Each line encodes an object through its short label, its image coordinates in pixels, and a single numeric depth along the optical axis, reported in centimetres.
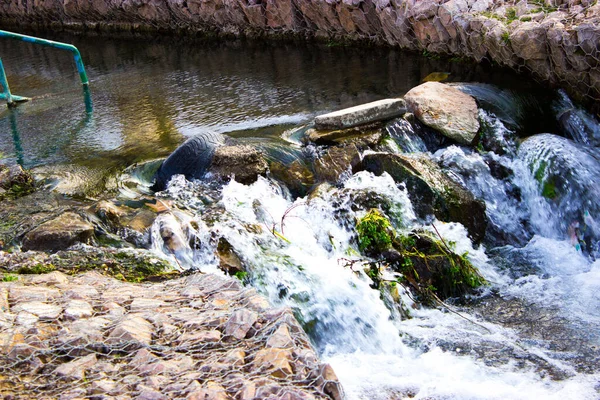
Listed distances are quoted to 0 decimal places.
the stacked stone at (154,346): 276
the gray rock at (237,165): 595
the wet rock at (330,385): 275
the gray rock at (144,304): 351
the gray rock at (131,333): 312
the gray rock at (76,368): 288
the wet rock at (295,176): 605
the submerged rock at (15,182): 583
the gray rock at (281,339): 301
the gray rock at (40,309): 339
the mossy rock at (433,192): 575
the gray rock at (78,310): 338
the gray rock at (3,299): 347
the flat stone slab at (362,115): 653
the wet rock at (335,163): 604
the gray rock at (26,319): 331
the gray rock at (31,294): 361
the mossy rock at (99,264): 422
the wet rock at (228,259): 466
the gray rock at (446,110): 666
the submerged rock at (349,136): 641
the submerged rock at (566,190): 596
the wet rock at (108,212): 515
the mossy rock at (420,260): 507
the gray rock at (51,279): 392
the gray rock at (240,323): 314
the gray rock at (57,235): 468
